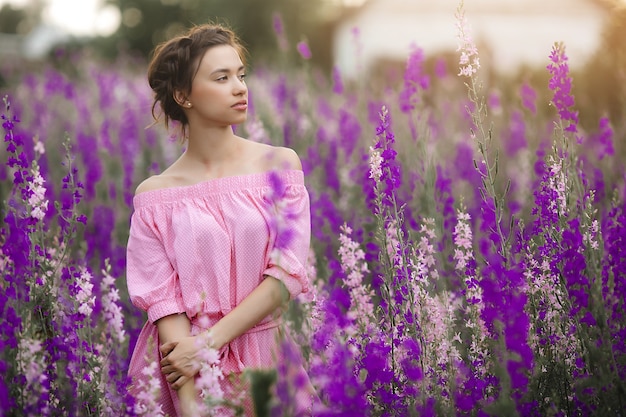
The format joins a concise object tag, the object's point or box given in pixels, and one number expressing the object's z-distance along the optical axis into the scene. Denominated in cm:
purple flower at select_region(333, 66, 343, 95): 495
